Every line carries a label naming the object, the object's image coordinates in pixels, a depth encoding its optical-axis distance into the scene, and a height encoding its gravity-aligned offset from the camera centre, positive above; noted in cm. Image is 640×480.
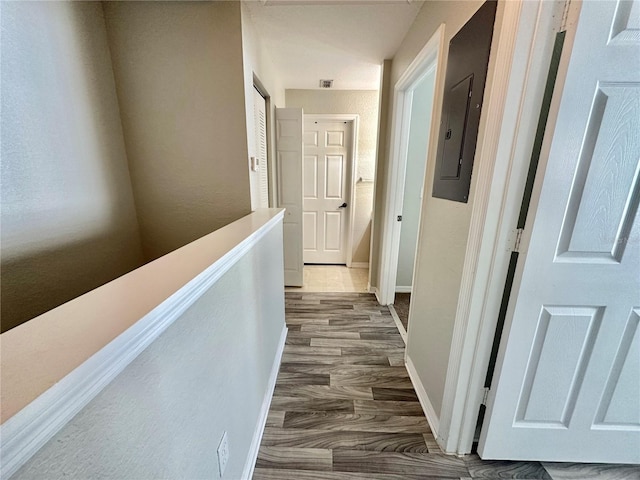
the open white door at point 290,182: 264 -14
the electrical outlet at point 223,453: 81 -92
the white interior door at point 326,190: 333 -27
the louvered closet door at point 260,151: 199 +15
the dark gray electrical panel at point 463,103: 96 +30
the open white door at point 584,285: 77 -39
